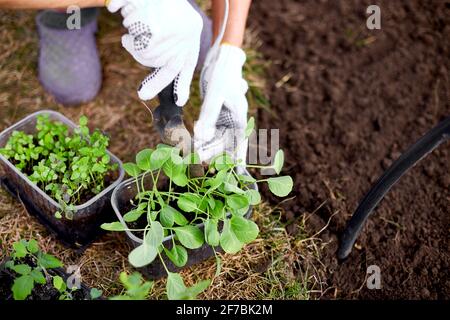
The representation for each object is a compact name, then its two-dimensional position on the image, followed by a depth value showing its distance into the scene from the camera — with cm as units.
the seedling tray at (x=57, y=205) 142
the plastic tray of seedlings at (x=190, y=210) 125
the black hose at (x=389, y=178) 118
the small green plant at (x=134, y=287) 116
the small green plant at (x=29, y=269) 122
